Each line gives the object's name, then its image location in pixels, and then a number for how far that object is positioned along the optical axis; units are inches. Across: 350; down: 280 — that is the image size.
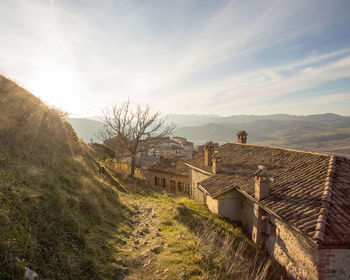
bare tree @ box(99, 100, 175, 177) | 942.4
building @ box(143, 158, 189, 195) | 1034.1
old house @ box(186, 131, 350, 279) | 269.6
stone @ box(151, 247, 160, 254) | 247.9
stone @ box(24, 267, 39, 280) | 127.3
